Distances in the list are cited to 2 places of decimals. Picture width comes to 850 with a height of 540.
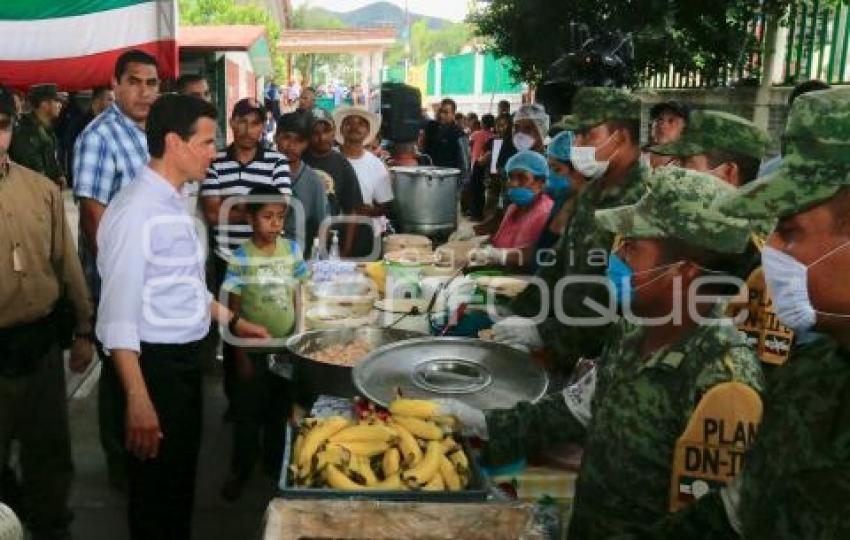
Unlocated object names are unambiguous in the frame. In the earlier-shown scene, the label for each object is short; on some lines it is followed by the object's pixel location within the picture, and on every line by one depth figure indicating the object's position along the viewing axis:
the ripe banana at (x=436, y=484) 2.07
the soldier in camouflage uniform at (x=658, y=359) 1.79
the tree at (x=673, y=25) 8.41
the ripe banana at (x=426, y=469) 2.07
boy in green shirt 3.99
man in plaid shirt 3.64
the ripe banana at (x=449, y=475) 2.11
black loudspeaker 10.77
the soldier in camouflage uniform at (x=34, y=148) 7.31
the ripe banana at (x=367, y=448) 2.25
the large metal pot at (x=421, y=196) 8.27
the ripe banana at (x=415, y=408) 2.33
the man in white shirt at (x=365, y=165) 6.24
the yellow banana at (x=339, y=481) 2.07
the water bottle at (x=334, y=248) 4.90
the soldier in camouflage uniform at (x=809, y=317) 1.32
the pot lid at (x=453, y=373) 2.54
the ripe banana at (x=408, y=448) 2.19
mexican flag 4.59
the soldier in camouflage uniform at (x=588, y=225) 3.05
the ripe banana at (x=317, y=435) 2.18
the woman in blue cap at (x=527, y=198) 4.55
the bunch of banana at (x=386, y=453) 2.10
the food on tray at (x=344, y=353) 2.90
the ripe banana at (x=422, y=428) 2.26
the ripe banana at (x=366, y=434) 2.27
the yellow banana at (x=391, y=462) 2.18
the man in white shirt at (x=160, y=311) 2.58
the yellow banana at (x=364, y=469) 2.13
